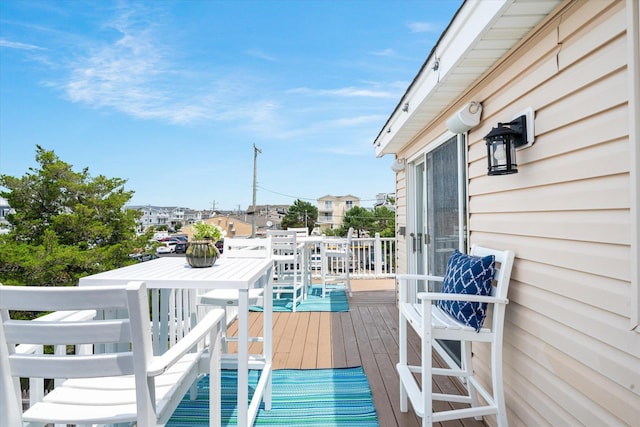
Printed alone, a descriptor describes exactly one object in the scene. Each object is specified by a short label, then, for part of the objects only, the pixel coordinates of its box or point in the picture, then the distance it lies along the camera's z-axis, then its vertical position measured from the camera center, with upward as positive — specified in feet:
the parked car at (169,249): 91.15 -6.08
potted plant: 7.80 -0.49
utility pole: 59.93 +9.63
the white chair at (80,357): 3.46 -1.35
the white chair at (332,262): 20.23 -2.80
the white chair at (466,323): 6.32 -1.88
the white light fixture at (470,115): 8.25 +2.49
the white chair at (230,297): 9.05 -1.87
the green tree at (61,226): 19.93 +0.00
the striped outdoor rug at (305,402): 7.80 -4.20
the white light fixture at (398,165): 16.76 +2.76
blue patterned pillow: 6.68 -1.18
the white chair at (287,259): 17.89 -1.86
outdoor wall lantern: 6.21 +1.47
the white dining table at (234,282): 6.12 -0.96
